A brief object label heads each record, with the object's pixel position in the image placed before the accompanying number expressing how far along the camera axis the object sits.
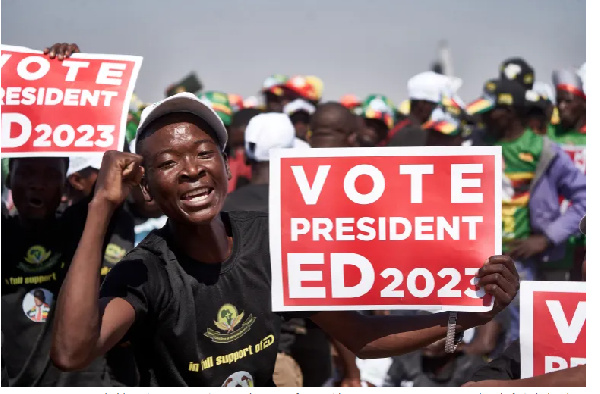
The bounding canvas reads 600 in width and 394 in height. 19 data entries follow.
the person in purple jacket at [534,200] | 7.98
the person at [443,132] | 8.30
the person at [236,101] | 13.65
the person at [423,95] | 9.70
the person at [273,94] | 11.34
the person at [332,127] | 7.43
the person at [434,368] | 7.05
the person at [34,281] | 5.50
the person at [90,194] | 5.83
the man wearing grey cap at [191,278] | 3.83
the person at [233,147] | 8.60
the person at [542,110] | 8.54
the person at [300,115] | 10.76
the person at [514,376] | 4.25
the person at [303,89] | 11.38
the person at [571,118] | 8.75
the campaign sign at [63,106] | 5.23
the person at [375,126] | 9.28
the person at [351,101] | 14.69
